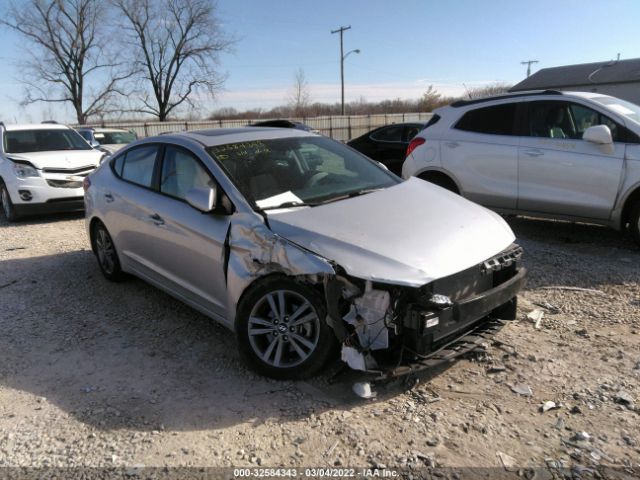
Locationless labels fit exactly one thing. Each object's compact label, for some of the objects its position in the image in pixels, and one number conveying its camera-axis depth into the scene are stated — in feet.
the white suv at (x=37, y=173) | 28.22
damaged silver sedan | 9.50
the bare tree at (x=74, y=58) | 122.01
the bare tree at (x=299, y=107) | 170.81
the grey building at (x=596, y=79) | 113.91
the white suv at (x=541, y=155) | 18.44
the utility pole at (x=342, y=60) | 133.80
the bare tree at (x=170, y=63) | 140.05
